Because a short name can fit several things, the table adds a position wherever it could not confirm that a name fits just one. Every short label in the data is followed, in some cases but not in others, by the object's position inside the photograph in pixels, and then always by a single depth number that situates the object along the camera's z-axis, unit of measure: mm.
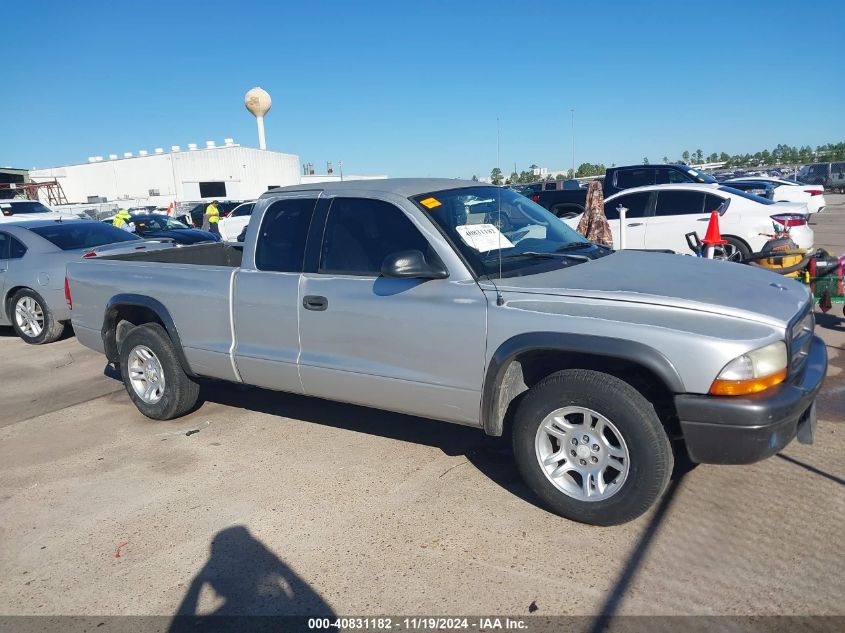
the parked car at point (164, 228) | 16281
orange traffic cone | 7734
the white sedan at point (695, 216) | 10250
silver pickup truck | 3191
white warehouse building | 55531
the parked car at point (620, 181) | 14594
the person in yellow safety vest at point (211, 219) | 22547
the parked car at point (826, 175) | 39969
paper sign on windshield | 4082
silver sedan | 8562
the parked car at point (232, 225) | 21875
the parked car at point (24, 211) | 19750
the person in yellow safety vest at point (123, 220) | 20953
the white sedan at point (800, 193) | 18969
